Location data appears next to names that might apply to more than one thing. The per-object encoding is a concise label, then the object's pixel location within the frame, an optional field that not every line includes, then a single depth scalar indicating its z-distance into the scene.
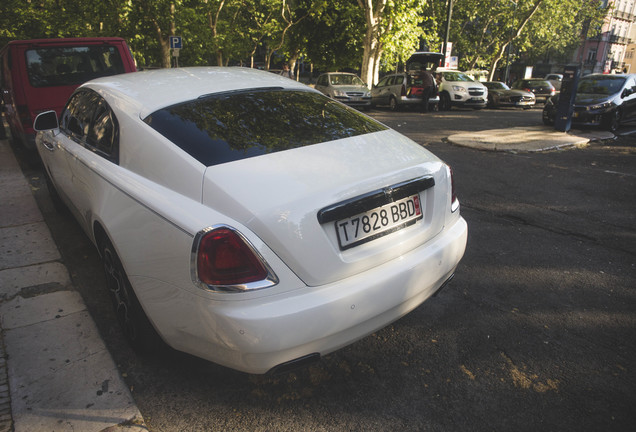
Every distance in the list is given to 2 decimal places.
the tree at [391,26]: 21.22
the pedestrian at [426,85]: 18.95
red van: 6.95
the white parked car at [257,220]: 1.92
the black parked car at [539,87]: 25.49
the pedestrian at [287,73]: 25.84
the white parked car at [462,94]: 20.45
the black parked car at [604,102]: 12.55
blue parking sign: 20.77
